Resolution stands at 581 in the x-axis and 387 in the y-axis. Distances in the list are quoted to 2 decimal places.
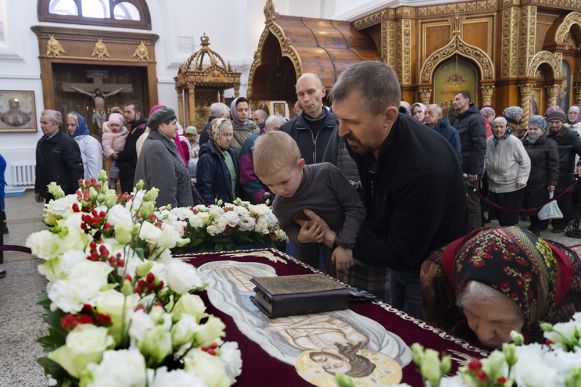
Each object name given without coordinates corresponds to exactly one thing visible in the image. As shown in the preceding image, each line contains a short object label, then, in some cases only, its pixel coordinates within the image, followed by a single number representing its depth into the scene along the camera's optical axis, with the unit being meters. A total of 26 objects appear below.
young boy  2.07
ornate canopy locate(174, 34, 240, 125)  12.13
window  12.63
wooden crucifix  13.11
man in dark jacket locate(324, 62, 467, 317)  1.71
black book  1.56
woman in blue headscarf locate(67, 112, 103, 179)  6.09
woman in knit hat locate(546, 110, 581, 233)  6.29
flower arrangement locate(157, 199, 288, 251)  2.86
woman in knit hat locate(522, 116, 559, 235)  6.09
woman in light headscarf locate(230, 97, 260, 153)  4.82
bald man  3.34
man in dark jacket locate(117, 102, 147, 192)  5.66
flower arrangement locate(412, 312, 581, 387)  0.62
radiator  12.29
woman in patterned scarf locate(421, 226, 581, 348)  1.29
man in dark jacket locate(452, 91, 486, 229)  5.80
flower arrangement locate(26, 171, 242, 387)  0.73
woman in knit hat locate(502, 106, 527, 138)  6.53
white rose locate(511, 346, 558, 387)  0.68
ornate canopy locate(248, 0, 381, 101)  7.73
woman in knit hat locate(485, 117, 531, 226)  5.89
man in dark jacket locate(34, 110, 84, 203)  5.34
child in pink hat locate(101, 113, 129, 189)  6.46
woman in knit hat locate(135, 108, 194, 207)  3.79
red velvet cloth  1.17
